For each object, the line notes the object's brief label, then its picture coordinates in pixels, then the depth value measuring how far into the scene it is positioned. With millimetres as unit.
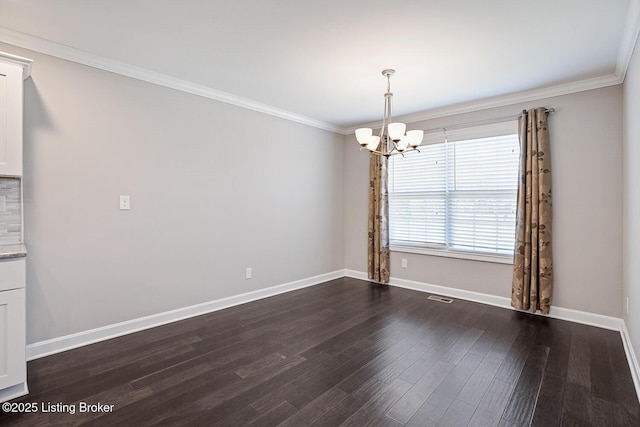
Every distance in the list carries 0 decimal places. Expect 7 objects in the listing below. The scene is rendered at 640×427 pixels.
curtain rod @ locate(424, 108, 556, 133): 3686
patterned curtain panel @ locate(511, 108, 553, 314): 3471
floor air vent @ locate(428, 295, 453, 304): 4068
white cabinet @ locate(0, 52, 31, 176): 2154
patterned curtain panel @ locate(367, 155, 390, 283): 4867
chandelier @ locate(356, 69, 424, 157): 2715
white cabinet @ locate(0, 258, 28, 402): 1937
